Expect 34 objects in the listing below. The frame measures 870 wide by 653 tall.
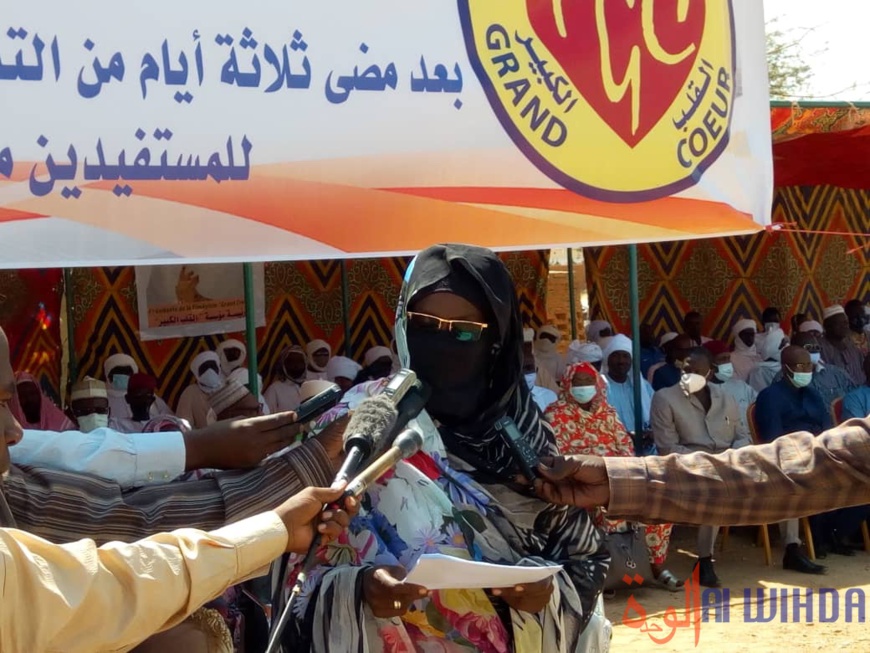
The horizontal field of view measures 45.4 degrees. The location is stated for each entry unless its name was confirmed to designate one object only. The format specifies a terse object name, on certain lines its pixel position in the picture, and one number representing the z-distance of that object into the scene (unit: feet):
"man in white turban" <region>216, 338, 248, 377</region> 27.82
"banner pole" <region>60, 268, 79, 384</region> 26.32
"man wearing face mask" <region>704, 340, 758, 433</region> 26.50
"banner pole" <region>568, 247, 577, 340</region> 33.77
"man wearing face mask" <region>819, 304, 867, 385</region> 31.22
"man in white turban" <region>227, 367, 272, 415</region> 24.97
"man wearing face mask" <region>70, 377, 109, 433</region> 19.15
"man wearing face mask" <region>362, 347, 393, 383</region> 27.67
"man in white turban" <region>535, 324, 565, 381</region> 30.76
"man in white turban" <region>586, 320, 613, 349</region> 32.00
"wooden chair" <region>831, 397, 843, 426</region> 24.93
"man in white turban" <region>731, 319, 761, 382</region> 32.60
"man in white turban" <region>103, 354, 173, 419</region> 23.99
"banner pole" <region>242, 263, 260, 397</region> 14.76
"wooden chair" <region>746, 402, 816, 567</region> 23.97
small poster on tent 27.86
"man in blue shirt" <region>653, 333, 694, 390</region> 28.17
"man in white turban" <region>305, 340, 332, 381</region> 28.76
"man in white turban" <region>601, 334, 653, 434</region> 25.64
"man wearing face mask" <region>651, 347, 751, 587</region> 23.67
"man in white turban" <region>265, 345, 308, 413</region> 26.32
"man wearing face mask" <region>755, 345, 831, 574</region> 23.93
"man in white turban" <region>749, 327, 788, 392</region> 28.94
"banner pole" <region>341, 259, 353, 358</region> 29.30
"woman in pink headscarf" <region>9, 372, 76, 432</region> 19.71
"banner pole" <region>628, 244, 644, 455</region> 21.72
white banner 12.56
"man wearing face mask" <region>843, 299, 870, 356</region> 34.37
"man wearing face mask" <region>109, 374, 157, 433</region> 22.13
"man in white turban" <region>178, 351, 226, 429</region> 25.49
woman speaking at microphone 7.20
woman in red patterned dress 20.18
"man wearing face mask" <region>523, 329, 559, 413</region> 23.73
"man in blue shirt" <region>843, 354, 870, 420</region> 24.75
